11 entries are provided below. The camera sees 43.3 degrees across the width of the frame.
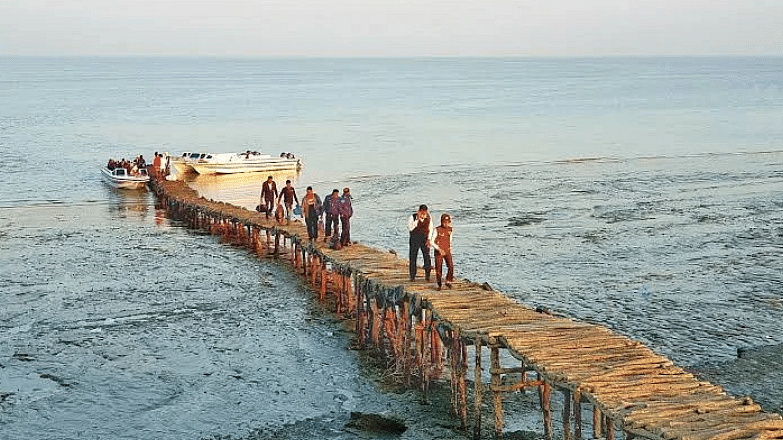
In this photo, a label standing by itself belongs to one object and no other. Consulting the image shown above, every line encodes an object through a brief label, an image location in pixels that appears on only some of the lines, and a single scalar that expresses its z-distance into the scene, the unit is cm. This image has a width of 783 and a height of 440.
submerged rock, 1933
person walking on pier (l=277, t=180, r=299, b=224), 3406
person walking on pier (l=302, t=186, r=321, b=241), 2962
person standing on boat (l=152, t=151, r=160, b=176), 5594
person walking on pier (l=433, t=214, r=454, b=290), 2159
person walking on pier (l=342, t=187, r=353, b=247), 2806
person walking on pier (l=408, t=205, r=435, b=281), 2203
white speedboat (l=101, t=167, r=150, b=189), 5666
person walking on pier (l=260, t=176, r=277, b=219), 3659
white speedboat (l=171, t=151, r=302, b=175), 6481
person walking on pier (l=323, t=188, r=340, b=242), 2842
